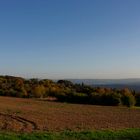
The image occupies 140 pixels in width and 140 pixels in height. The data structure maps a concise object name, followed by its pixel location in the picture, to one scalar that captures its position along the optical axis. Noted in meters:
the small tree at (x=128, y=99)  28.58
